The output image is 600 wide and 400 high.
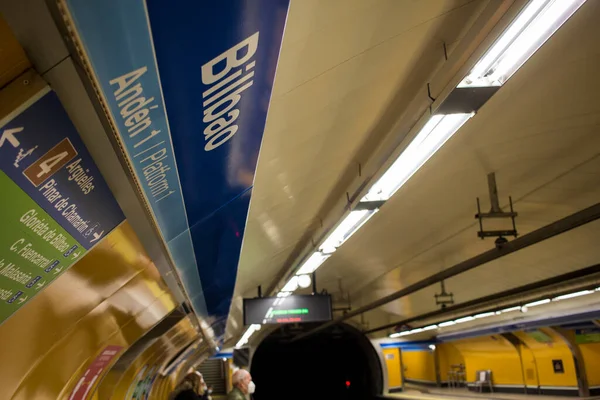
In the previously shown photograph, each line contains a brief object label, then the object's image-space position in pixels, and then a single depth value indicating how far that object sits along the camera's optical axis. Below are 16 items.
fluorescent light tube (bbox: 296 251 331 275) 7.17
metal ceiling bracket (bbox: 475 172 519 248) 6.27
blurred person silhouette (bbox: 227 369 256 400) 5.35
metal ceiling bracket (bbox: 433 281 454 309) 11.78
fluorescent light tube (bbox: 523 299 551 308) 12.09
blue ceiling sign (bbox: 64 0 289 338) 1.46
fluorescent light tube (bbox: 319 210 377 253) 5.51
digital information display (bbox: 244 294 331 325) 10.00
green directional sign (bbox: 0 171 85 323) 1.80
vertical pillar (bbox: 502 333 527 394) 17.08
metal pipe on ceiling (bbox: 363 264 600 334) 6.84
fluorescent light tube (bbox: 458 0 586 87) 2.46
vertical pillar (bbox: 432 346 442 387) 22.55
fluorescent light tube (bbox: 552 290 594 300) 10.68
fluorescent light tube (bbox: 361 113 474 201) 3.54
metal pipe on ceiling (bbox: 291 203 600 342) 5.01
